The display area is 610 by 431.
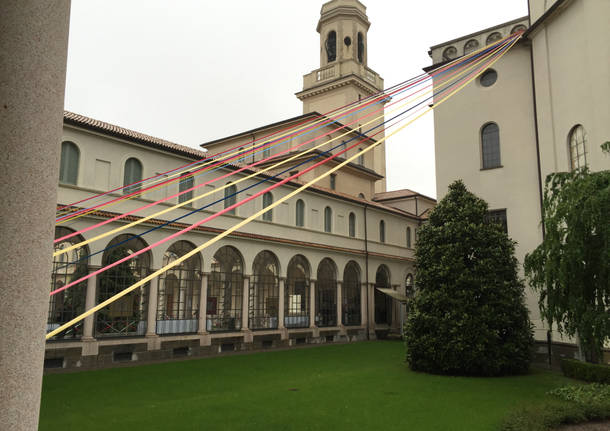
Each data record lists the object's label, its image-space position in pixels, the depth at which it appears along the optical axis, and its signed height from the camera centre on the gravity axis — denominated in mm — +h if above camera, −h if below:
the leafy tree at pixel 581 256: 10109 +881
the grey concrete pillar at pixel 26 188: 2598 +591
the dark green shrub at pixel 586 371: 14586 -2316
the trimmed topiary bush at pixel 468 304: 16281 -266
